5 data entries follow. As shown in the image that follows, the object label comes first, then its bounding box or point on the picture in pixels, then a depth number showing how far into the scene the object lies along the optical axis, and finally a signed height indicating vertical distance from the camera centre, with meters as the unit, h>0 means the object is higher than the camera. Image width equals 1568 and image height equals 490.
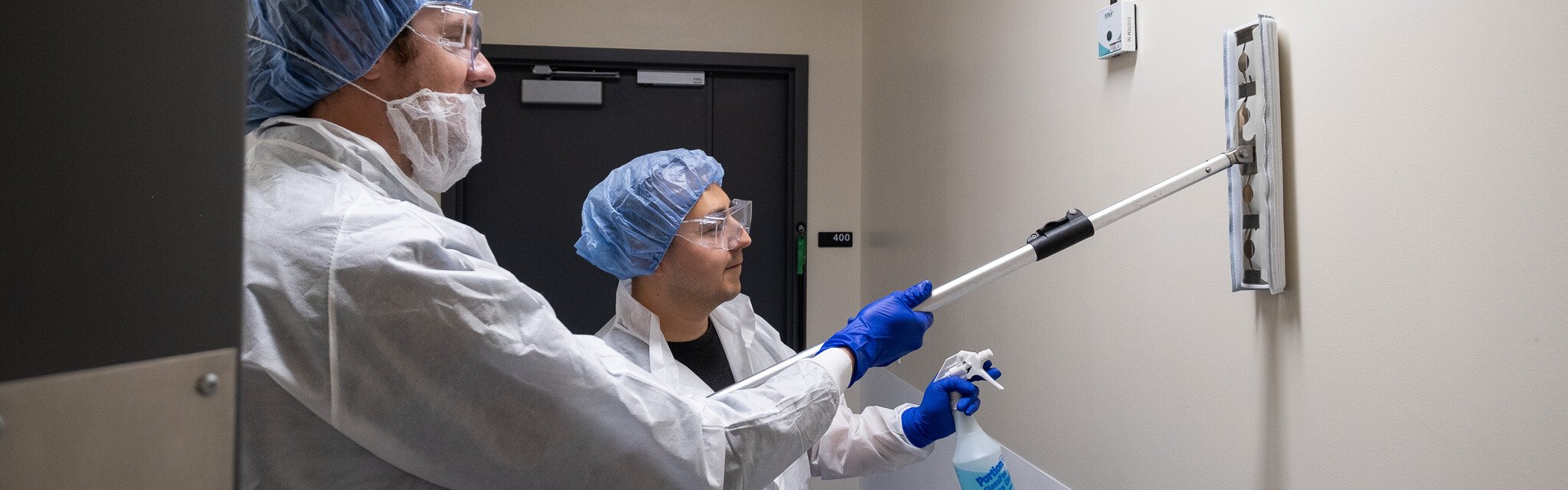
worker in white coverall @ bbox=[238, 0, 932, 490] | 0.80 -0.06
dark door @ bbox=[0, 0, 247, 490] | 0.32 +0.01
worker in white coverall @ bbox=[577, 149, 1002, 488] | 1.67 -0.04
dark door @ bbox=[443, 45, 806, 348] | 3.08 +0.40
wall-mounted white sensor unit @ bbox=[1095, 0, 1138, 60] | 1.47 +0.38
